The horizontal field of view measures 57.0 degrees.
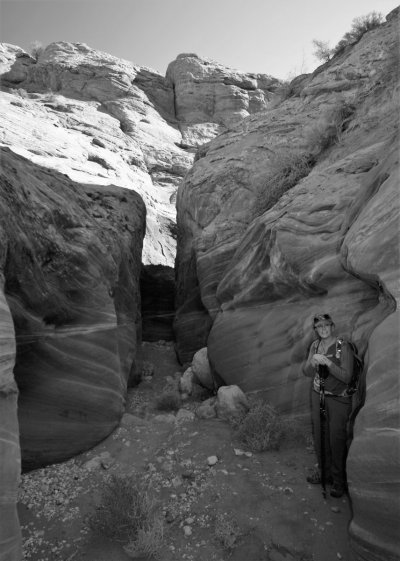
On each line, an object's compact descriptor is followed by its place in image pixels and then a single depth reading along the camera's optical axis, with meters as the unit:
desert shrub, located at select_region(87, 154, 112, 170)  24.66
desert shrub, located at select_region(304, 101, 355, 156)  11.28
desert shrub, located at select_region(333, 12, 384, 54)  16.14
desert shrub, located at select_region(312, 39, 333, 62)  20.72
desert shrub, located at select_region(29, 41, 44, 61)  54.69
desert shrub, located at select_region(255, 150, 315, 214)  11.26
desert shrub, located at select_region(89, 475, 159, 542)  4.64
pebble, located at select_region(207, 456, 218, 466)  6.18
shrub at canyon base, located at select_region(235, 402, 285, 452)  6.39
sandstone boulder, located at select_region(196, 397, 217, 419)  7.99
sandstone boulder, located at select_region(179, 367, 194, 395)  9.99
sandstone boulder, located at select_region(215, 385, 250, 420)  7.67
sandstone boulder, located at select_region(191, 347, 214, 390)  9.87
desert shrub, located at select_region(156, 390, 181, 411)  9.01
